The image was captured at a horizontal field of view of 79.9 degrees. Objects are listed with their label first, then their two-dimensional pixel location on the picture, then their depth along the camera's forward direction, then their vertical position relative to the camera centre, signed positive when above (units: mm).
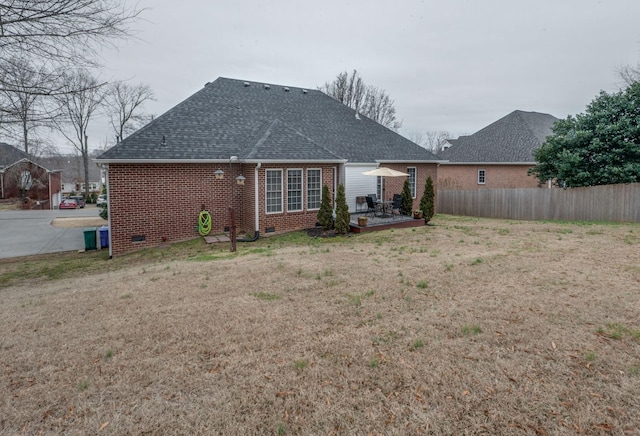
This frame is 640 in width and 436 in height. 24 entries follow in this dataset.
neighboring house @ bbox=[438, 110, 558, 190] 26969 +2638
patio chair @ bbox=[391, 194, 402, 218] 15797 -461
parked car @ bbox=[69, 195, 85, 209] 41638 -688
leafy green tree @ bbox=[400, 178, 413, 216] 15781 -298
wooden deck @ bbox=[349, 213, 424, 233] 13836 -1164
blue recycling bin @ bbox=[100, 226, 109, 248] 14047 -1561
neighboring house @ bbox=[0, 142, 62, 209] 38125 +1066
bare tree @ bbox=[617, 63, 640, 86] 27391 +8589
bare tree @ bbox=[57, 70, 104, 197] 7371 +2068
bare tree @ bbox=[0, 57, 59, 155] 7223 +1919
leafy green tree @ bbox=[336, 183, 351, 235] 13172 -718
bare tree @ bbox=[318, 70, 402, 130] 37750 +9798
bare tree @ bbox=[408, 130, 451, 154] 67938 +10024
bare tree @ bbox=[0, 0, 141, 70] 6570 +3063
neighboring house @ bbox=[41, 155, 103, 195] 63969 +3210
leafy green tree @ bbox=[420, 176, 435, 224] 15578 -468
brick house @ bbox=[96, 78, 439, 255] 12359 +851
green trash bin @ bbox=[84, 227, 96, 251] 13865 -1620
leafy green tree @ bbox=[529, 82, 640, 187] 17203 +2320
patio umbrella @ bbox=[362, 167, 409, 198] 15148 +835
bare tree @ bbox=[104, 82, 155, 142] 42200 +9423
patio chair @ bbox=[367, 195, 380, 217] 15773 -568
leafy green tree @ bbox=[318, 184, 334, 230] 13547 -629
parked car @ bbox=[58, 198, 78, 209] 38531 -1016
